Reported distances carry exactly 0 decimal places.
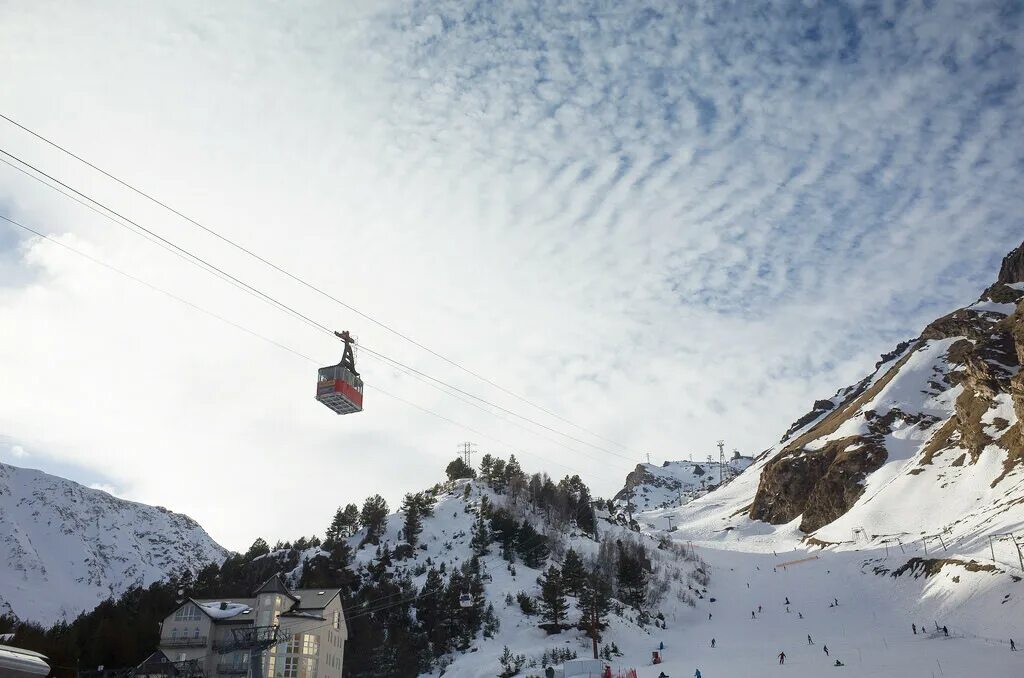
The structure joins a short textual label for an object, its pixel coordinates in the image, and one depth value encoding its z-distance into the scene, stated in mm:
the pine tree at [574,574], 71750
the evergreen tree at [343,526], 105688
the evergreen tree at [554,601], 68750
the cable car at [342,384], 31891
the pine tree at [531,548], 95000
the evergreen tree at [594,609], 63938
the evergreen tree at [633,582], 79500
